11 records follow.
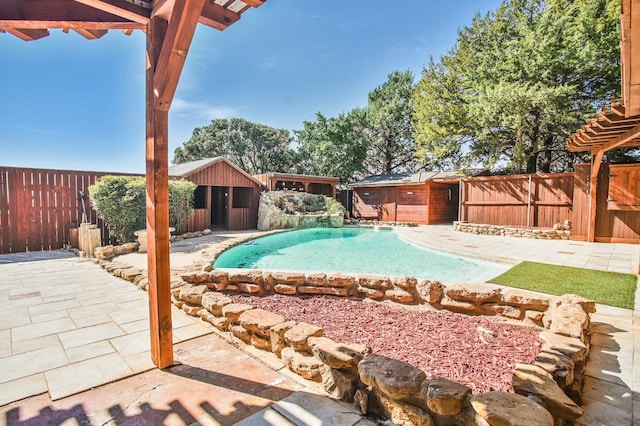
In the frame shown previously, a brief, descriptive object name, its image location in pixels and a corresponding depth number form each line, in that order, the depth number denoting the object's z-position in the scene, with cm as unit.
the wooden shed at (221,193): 1247
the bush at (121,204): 815
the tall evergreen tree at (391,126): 2381
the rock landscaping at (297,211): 1425
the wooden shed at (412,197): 1631
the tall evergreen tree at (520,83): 1102
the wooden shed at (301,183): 1647
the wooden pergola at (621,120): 195
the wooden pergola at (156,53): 196
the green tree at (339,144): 2381
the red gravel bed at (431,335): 245
